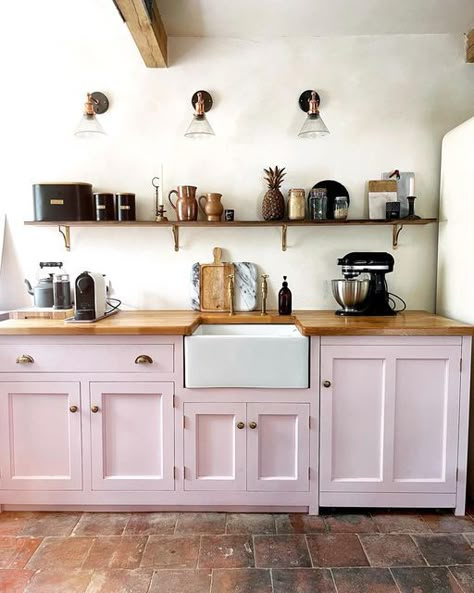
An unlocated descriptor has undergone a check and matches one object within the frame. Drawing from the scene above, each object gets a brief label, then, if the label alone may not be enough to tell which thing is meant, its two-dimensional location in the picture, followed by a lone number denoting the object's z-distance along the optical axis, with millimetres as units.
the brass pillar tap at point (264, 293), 2500
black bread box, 2391
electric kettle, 2408
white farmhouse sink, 2004
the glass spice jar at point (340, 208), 2406
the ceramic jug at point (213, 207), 2428
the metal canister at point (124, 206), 2438
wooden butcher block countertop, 1968
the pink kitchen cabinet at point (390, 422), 1996
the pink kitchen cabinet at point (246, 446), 2031
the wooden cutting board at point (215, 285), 2561
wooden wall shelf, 2377
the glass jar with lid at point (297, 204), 2418
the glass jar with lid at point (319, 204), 2428
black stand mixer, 2277
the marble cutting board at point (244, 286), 2568
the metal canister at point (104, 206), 2434
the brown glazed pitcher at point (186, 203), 2416
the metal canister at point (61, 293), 2340
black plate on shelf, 2506
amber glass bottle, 2455
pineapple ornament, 2424
